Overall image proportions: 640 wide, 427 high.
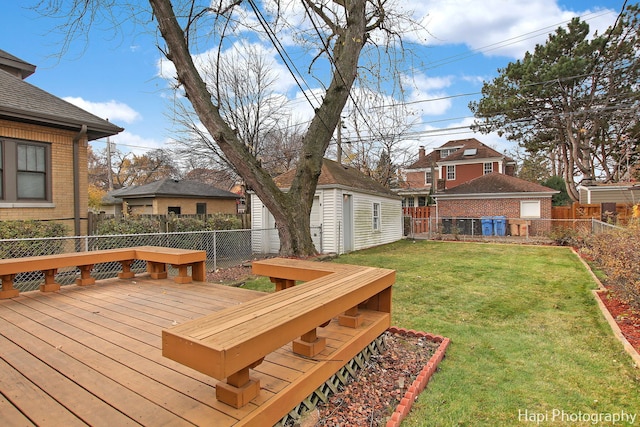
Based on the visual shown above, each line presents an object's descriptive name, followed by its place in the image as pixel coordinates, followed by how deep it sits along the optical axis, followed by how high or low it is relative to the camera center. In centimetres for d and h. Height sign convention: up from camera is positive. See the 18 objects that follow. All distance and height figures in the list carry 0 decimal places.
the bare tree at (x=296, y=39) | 627 +320
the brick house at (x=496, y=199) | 2011 +71
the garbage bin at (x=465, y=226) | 2039 -87
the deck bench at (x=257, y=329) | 166 -64
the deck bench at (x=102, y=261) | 410 -61
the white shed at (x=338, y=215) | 1227 -8
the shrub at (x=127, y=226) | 898 -27
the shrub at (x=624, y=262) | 452 -77
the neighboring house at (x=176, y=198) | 1606 +83
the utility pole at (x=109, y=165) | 2361 +342
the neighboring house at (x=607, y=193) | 1783 +91
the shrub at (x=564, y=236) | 1393 -112
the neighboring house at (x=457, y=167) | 2902 +391
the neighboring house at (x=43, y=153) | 781 +152
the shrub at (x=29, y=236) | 659 -41
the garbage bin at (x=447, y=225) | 2063 -83
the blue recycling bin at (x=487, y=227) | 2025 -93
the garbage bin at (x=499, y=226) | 2016 -88
